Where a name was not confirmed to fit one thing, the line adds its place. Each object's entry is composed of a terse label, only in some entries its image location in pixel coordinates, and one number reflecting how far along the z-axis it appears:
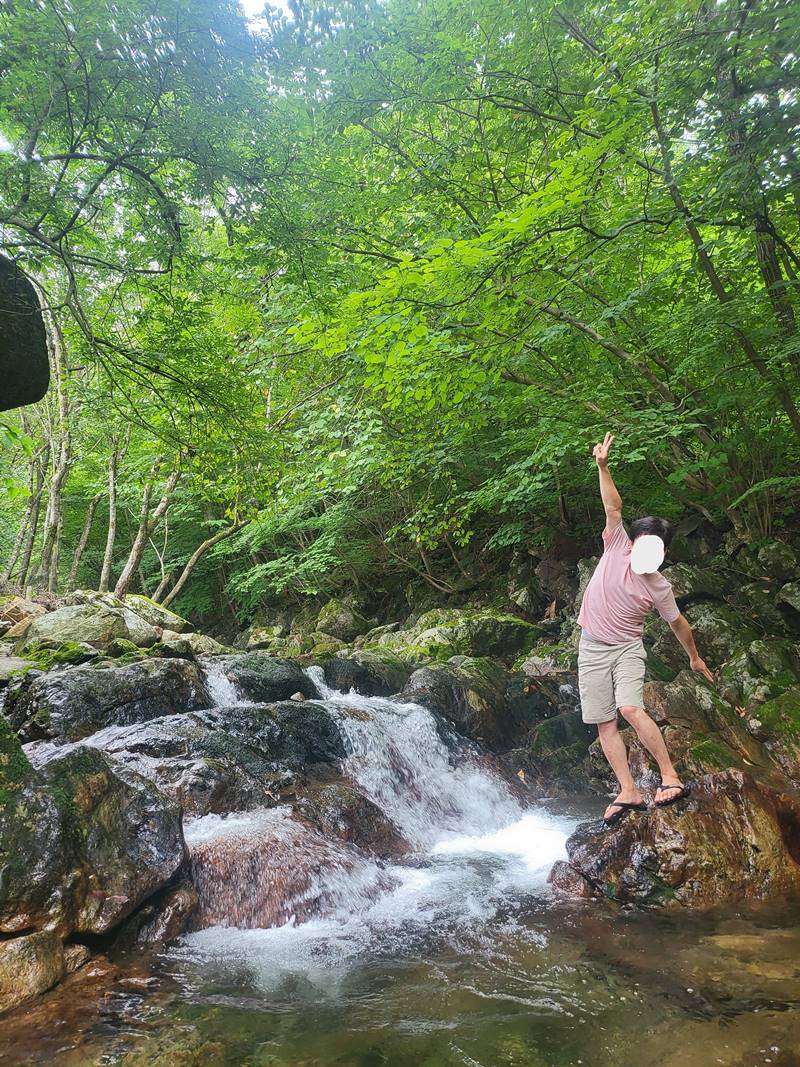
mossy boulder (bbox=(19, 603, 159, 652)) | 10.52
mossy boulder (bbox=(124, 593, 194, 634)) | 14.28
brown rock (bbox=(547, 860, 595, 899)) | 4.35
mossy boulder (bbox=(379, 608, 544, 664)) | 13.20
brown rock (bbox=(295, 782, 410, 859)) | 5.95
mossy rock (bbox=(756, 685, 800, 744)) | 6.73
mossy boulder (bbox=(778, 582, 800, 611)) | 8.86
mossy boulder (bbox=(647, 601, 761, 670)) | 9.02
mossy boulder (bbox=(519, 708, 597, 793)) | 8.24
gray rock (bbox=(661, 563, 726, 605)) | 10.01
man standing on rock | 3.99
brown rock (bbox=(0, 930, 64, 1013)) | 2.98
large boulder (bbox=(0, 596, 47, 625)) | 12.55
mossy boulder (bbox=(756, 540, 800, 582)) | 9.55
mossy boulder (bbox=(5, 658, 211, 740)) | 7.15
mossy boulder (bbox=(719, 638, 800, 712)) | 7.68
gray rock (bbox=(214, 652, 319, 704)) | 9.71
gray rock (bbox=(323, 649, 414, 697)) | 11.14
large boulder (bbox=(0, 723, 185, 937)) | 3.50
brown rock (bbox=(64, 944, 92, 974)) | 3.35
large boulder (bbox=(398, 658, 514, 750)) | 9.61
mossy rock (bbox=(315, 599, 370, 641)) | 18.17
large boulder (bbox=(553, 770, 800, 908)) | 4.14
